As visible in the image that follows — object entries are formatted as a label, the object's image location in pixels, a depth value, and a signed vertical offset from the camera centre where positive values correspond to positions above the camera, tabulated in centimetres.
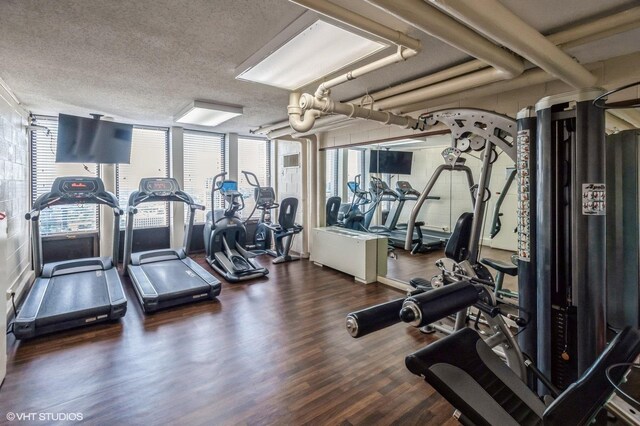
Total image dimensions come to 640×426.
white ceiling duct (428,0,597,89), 143 +90
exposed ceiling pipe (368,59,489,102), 253 +117
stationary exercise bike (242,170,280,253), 539 -25
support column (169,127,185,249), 593 +73
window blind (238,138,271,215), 679 +109
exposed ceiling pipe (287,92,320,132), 305 +93
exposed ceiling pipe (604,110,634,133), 304 +90
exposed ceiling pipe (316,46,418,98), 211 +104
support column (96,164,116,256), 525 -8
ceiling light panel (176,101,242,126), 409 +139
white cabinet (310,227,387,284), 452 -61
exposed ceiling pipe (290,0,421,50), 156 +104
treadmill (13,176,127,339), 292 -82
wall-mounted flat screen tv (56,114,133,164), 427 +102
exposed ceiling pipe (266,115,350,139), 422 +126
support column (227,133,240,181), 653 +117
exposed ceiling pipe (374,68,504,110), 245 +108
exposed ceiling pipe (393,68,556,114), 250 +111
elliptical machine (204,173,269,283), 492 -42
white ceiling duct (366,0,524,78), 145 +97
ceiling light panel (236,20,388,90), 212 +120
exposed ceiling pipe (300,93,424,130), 282 +95
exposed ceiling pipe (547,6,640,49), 175 +105
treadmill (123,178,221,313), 358 -78
